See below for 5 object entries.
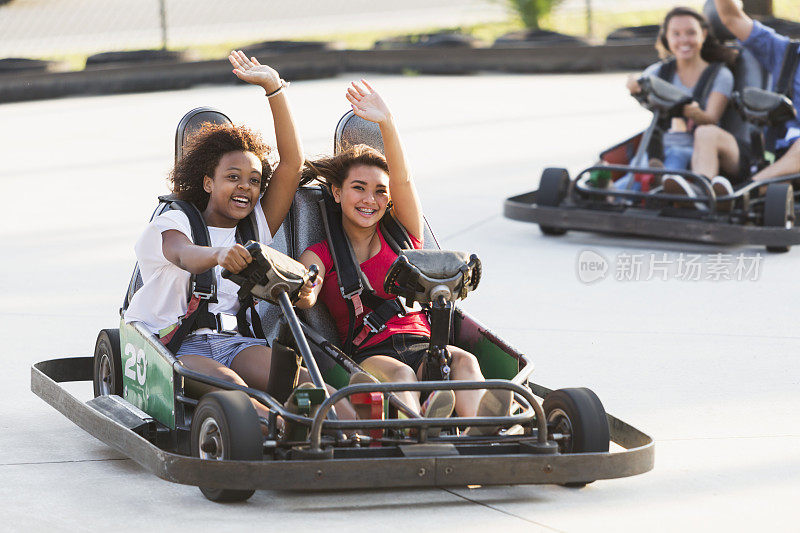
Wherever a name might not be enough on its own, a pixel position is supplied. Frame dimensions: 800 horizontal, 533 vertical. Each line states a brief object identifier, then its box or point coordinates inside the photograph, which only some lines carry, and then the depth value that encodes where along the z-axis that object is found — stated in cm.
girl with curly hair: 793
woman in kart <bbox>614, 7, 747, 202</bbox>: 1531
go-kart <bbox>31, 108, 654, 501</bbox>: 675
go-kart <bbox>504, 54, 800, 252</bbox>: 1422
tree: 3509
